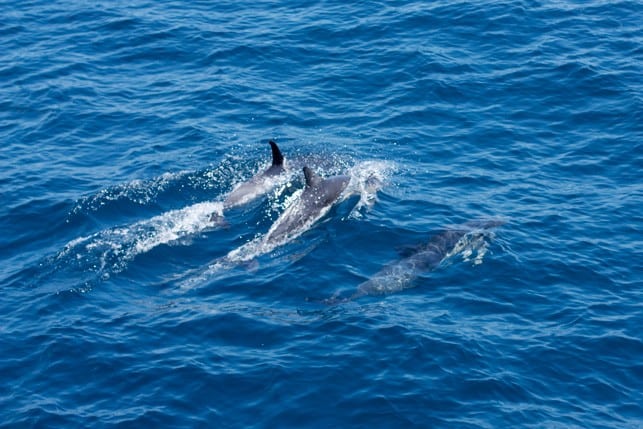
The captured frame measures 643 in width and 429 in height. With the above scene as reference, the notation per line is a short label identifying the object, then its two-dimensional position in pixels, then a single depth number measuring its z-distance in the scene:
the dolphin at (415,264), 28.05
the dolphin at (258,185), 33.53
